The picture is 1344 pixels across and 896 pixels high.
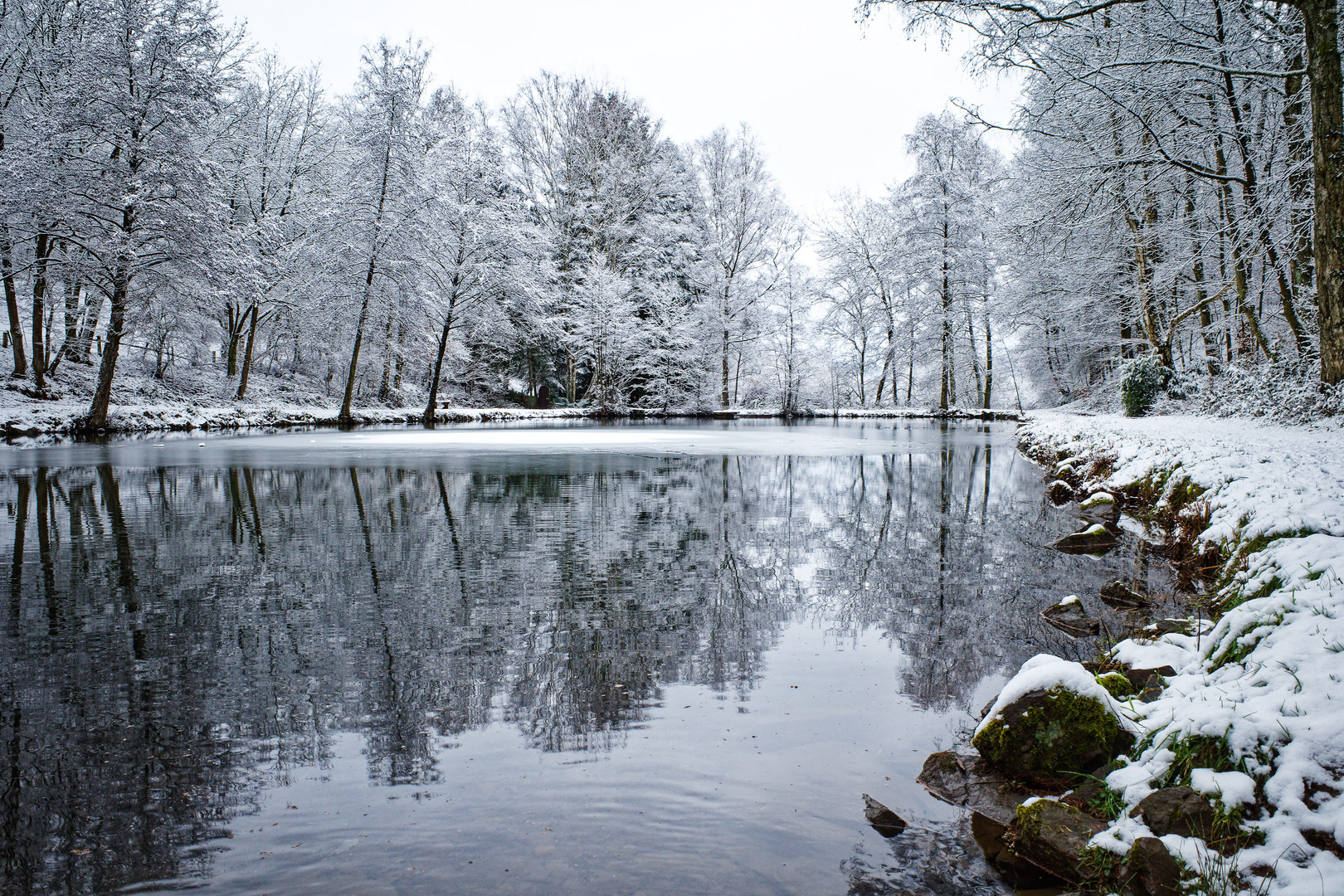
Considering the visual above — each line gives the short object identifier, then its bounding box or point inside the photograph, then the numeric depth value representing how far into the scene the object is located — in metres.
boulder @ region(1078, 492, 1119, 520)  7.57
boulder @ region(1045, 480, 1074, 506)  9.14
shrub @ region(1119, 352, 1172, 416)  16.20
